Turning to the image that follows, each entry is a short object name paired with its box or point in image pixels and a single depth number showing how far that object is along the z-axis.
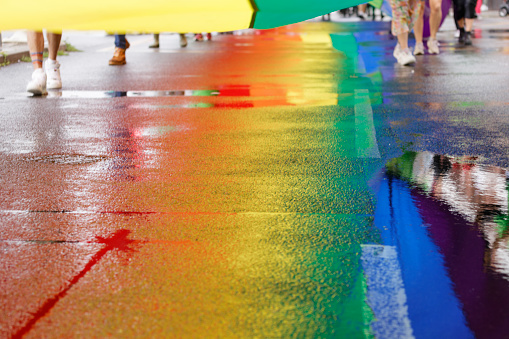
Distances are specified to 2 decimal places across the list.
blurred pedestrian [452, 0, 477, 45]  13.86
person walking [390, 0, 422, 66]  9.84
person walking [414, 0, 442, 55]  11.48
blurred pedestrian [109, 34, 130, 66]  11.09
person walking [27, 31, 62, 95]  7.33
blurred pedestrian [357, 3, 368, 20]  29.83
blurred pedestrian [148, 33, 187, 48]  15.15
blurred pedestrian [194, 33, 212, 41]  17.60
